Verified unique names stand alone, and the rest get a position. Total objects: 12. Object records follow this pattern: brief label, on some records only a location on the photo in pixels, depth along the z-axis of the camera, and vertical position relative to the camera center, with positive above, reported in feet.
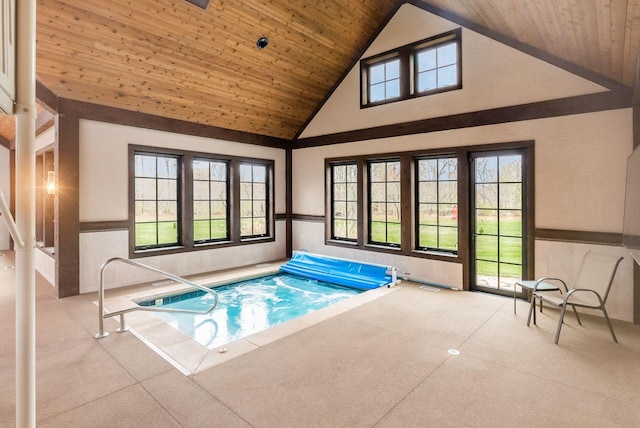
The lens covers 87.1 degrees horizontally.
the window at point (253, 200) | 24.58 +0.77
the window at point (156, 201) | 19.35 +0.59
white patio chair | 11.70 -2.80
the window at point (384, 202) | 21.04 +0.49
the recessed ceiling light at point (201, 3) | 14.54 +9.09
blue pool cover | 19.36 -3.77
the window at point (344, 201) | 23.26 +0.65
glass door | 16.38 -0.54
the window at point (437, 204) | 18.53 +0.35
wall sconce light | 18.85 +1.65
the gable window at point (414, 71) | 18.38 +8.31
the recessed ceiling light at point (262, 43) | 17.85 +8.99
